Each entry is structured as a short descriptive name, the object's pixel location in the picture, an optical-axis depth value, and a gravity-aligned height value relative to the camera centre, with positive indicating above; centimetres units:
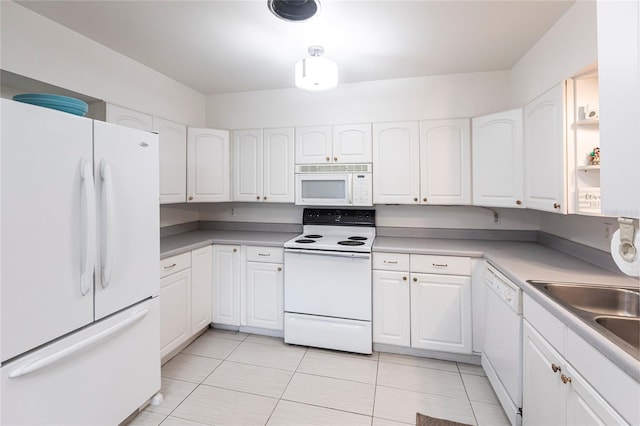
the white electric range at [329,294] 244 -70
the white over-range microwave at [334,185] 274 +26
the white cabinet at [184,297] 224 -71
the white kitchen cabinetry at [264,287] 270 -70
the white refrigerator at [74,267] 115 -25
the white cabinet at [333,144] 278 +67
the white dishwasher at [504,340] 162 -80
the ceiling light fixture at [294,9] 156 +111
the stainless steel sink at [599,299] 115 -41
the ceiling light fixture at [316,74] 188 +90
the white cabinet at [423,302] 229 -72
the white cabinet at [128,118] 219 +75
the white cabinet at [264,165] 300 +49
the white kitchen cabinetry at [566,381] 87 -61
